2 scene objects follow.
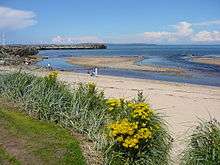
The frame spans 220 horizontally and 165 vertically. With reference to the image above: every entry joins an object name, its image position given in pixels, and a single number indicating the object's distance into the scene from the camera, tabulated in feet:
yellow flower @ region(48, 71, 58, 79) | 18.02
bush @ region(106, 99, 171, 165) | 12.32
